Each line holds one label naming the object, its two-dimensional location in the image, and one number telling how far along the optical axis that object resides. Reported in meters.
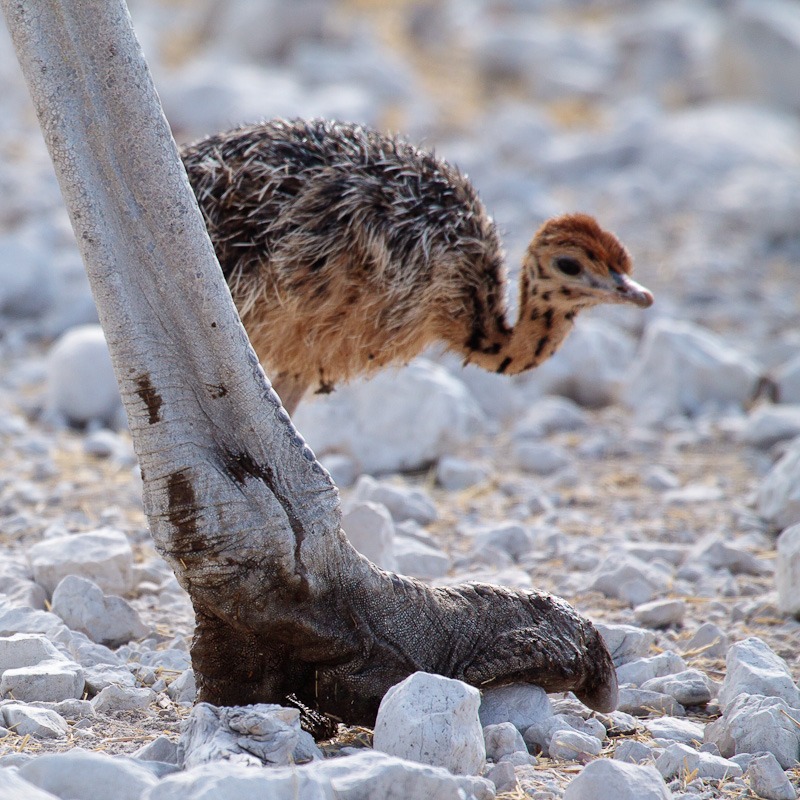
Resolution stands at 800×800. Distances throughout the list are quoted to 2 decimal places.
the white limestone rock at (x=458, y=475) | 12.74
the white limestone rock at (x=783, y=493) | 11.26
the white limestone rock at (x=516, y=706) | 7.04
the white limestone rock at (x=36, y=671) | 6.90
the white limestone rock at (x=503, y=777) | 6.14
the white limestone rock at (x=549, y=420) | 14.40
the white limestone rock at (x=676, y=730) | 7.04
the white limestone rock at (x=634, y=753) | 6.60
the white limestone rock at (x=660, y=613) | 9.16
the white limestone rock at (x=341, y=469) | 12.52
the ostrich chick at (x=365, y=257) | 9.11
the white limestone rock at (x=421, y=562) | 9.80
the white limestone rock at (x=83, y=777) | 5.27
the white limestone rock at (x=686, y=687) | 7.66
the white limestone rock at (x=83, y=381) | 13.59
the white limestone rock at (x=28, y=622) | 7.79
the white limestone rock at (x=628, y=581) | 9.59
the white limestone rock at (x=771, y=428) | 13.88
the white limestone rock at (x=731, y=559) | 10.51
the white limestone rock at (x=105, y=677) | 7.17
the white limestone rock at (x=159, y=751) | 6.02
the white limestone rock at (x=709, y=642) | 8.71
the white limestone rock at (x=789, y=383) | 15.16
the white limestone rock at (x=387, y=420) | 12.89
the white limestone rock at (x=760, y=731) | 6.80
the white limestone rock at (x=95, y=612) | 8.19
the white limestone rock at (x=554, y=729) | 6.80
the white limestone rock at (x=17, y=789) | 4.76
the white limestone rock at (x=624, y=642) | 8.31
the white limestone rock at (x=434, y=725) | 6.00
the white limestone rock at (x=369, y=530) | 9.28
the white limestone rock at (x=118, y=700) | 6.89
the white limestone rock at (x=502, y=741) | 6.60
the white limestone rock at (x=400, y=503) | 11.36
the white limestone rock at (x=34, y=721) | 6.37
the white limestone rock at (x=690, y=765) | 6.48
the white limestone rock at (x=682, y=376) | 15.07
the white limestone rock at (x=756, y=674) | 7.39
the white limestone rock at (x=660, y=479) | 12.89
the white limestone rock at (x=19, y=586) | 8.52
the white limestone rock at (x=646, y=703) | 7.55
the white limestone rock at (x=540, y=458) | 13.39
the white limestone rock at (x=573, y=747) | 6.62
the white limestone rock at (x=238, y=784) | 4.97
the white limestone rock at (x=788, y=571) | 9.21
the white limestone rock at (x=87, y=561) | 8.78
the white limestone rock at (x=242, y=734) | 5.78
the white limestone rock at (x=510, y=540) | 10.72
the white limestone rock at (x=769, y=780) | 6.34
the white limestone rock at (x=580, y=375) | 15.73
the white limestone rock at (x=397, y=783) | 5.37
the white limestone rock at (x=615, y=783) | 5.64
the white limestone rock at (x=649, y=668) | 7.94
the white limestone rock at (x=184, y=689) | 7.19
